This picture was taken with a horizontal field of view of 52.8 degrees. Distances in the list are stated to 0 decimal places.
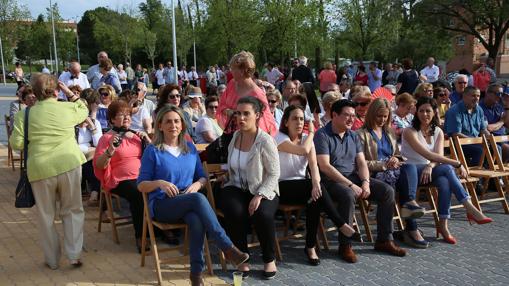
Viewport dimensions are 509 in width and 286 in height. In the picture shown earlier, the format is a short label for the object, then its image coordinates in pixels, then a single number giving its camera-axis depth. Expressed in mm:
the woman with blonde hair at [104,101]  7223
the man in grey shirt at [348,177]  4809
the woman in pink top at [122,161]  5016
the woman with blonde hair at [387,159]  5137
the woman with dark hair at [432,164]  5285
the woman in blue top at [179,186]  4102
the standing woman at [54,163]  4305
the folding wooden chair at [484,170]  6160
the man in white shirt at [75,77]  9445
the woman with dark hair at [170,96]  6574
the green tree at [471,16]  29516
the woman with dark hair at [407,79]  13219
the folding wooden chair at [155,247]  4281
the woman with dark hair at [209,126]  6410
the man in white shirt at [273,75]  20062
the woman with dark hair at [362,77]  16722
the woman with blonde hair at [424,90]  7482
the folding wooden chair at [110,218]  5324
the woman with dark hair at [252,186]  4387
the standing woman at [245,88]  5148
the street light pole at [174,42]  19155
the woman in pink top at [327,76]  16547
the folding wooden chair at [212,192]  4684
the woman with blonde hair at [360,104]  6285
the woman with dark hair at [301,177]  4660
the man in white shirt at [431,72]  14771
